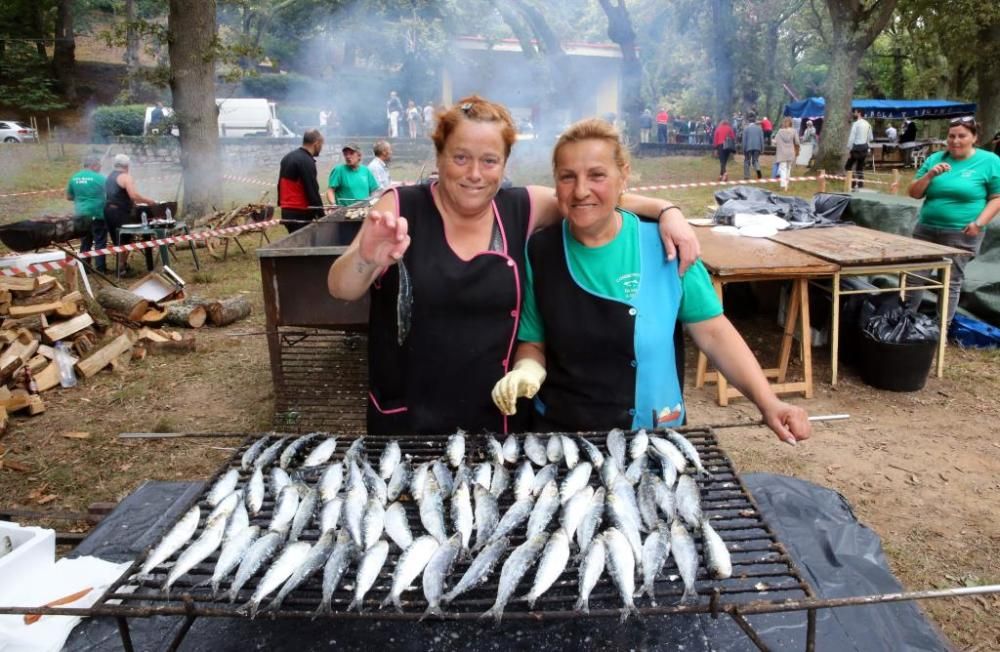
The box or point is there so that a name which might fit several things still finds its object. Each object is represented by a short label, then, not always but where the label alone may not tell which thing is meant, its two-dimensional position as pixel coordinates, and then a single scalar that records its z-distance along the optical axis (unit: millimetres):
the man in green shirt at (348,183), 9727
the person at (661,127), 31719
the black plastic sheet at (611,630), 1928
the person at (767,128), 25512
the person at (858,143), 20750
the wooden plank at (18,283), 7168
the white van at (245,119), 26828
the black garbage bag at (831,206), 8398
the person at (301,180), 9211
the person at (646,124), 31688
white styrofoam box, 2203
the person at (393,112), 28781
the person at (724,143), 19141
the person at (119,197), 10484
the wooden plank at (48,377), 6328
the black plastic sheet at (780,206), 7566
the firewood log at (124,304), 7844
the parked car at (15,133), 25203
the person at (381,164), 10922
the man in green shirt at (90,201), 10539
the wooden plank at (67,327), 6824
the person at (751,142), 18625
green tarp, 7096
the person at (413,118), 27211
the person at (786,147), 17062
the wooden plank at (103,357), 6629
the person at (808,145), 25750
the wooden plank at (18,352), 6180
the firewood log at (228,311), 8242
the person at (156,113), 18191
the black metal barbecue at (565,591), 1652
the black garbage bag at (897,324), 5852
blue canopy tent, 26734
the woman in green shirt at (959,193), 6211
